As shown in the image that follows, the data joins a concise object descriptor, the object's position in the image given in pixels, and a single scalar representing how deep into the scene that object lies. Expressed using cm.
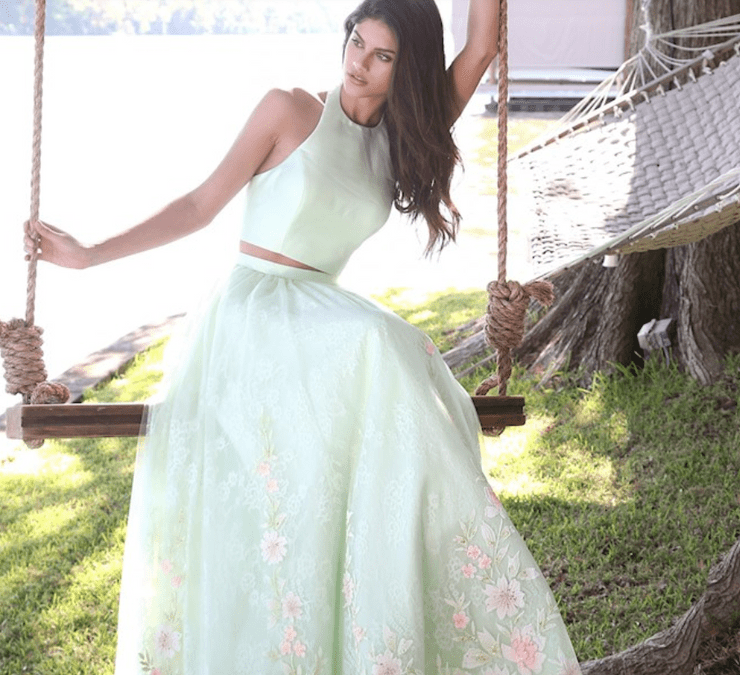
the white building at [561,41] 970
